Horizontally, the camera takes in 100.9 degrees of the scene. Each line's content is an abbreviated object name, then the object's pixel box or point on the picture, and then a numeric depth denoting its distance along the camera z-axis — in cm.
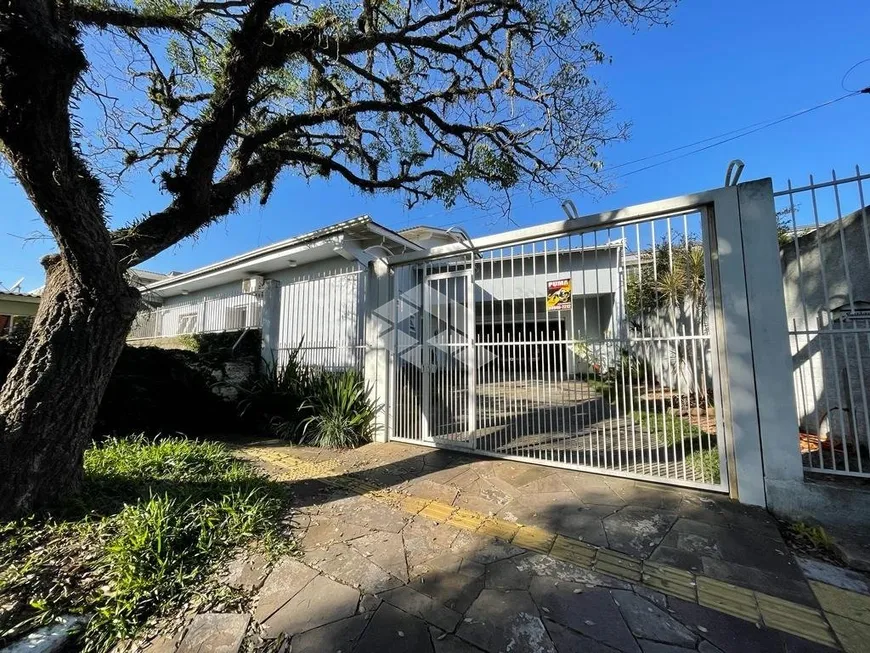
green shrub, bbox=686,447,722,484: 356
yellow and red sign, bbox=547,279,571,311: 454
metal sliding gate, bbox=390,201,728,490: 377
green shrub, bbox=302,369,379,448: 547
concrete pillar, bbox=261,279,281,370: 721
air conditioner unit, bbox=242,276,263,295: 791
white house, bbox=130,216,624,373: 447
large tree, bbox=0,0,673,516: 239
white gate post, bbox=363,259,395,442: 566
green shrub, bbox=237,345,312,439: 616
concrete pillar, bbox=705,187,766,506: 315
